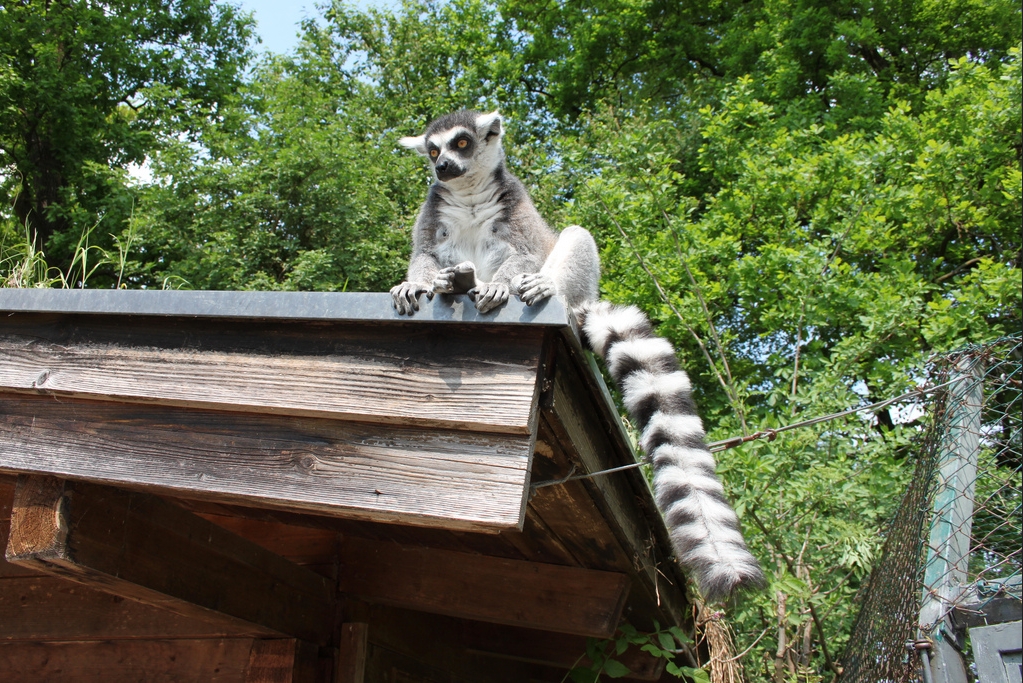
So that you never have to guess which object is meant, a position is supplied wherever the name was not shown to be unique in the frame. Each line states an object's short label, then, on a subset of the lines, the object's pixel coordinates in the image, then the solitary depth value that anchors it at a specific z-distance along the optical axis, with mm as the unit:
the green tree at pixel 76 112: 12336
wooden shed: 1892
